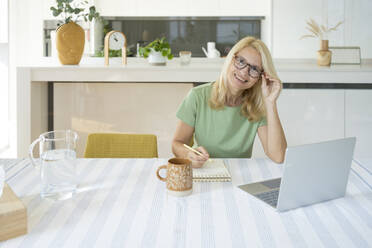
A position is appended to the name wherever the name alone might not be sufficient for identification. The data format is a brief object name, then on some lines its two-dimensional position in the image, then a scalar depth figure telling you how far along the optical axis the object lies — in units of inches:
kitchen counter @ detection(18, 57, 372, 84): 109.5
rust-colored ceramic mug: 45.0
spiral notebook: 50.9
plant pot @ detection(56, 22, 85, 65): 109.6
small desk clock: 118.0
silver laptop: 40.1
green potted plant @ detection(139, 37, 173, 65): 114.9
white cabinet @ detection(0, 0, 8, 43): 143.2
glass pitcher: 43.4
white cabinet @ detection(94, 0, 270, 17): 168.2
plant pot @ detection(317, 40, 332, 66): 123.2
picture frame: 126.9
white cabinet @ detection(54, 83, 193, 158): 116.1
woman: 66.2
